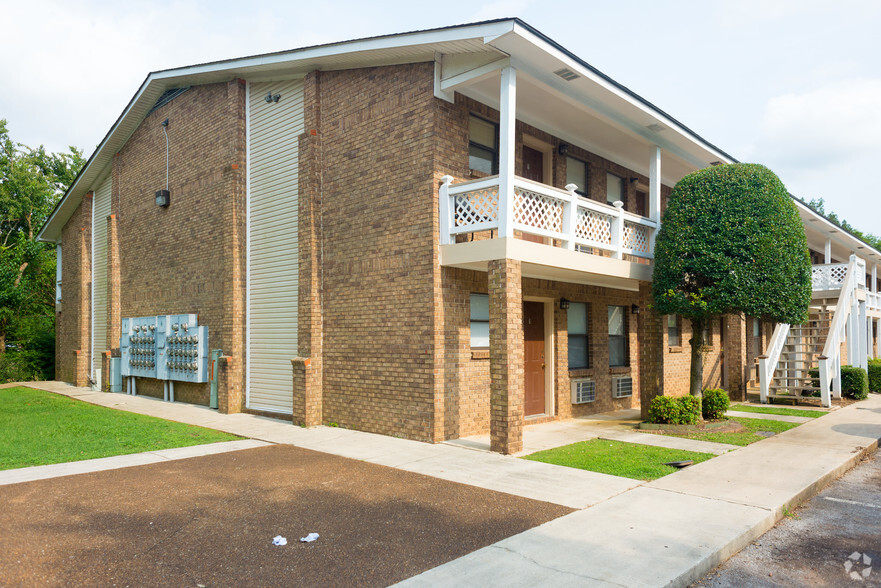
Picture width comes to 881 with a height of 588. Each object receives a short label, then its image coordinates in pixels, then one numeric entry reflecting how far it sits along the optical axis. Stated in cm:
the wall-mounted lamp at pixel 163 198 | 1612
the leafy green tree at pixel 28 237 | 2496
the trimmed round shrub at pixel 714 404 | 1154
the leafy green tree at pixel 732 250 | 1070
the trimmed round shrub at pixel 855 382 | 1599
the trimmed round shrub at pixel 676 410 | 1105
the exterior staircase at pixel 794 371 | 1567
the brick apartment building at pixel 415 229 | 946
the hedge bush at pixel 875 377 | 1850
